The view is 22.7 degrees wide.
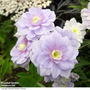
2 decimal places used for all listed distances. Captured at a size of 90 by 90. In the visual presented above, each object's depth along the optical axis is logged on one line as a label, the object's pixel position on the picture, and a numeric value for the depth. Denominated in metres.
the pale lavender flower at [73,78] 0.23
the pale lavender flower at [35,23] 0.20
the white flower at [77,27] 0.24
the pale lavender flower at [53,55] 0.18
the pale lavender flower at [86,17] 0.24
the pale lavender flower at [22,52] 0.19
